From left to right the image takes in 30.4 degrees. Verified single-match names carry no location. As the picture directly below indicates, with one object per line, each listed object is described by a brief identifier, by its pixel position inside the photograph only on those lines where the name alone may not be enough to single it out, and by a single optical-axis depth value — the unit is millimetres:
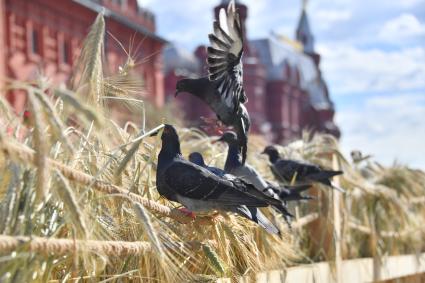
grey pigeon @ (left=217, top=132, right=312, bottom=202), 3459
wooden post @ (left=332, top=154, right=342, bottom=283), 4426
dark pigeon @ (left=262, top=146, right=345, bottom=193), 4395
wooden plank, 3287
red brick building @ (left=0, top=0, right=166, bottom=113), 19312
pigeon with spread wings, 2859
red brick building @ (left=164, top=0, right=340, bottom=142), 39156
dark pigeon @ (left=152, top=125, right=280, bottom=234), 2525
